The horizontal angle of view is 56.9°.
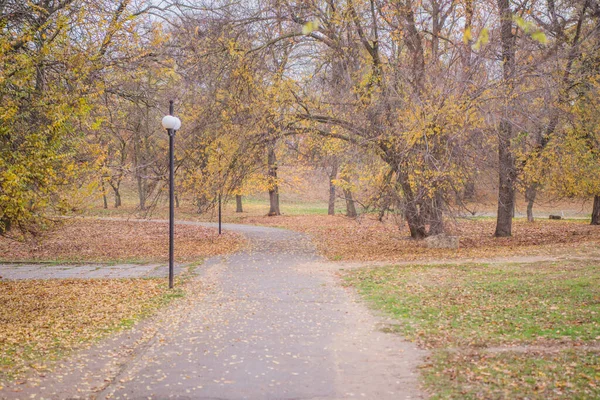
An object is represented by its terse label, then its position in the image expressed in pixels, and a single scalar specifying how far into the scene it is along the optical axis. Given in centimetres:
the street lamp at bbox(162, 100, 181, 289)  1166
